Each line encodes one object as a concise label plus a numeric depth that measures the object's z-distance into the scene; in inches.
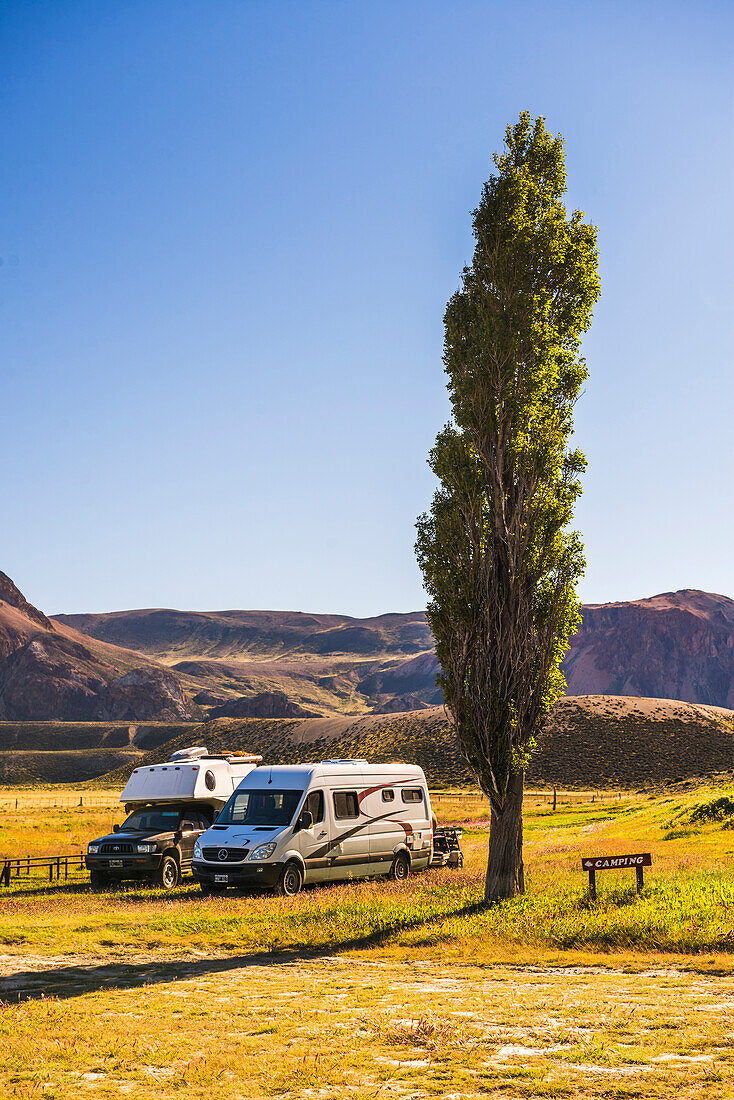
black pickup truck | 802.8
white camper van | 690.2
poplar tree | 632.4
